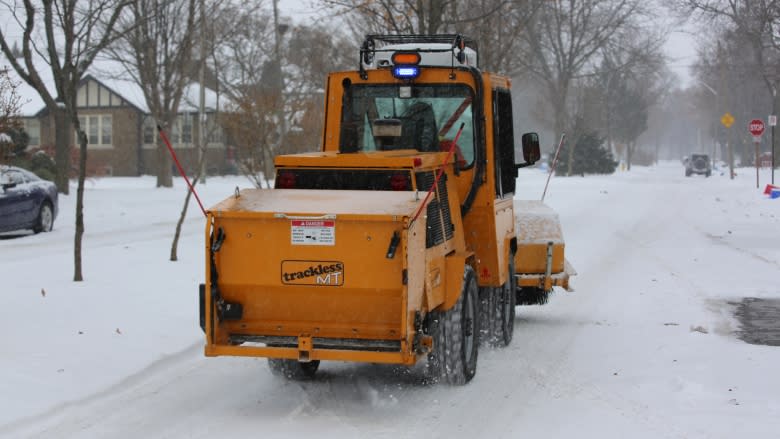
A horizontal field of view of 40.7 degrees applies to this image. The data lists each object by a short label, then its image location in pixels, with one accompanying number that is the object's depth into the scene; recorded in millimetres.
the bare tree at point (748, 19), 29234
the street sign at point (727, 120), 49219
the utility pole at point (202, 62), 21016
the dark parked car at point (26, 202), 21328
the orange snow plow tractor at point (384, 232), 6988
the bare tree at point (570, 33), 50281
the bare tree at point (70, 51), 12531
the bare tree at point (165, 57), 30125
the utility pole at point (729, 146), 51281
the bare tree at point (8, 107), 10767
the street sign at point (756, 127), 37094
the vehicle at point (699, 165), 71438
